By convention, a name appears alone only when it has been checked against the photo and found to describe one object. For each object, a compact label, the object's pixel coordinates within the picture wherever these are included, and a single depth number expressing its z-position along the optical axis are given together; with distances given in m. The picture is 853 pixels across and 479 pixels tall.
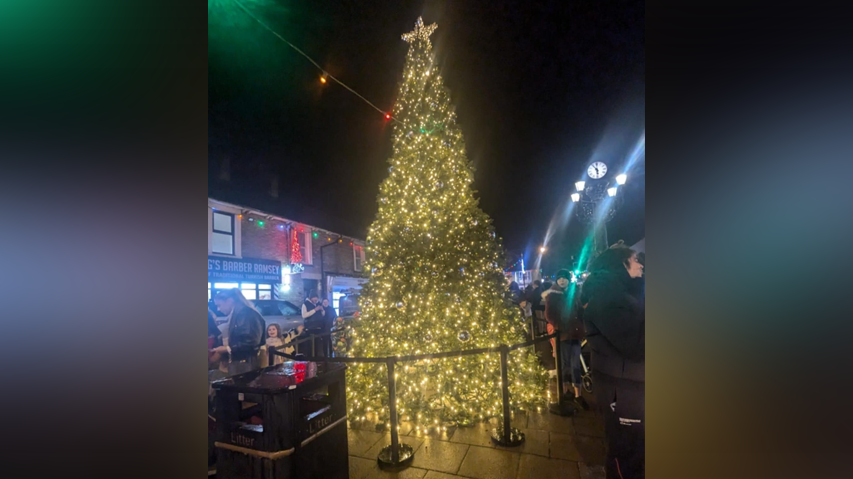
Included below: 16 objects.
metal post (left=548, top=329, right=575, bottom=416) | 4.25
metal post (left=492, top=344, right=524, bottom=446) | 3.56
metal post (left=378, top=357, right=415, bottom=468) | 3.22
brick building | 10.88
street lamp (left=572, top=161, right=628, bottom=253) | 6.88
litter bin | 2.12
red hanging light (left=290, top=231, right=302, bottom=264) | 13.68
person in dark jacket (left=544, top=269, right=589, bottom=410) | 4.67
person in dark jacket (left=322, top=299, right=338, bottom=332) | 6.79
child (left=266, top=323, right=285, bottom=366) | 6.05
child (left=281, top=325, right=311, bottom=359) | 6.23
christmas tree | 4.79
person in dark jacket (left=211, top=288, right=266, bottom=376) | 5.02
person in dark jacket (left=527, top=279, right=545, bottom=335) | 6.54
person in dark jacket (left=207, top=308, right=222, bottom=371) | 4.86
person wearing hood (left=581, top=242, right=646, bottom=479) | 2.32
